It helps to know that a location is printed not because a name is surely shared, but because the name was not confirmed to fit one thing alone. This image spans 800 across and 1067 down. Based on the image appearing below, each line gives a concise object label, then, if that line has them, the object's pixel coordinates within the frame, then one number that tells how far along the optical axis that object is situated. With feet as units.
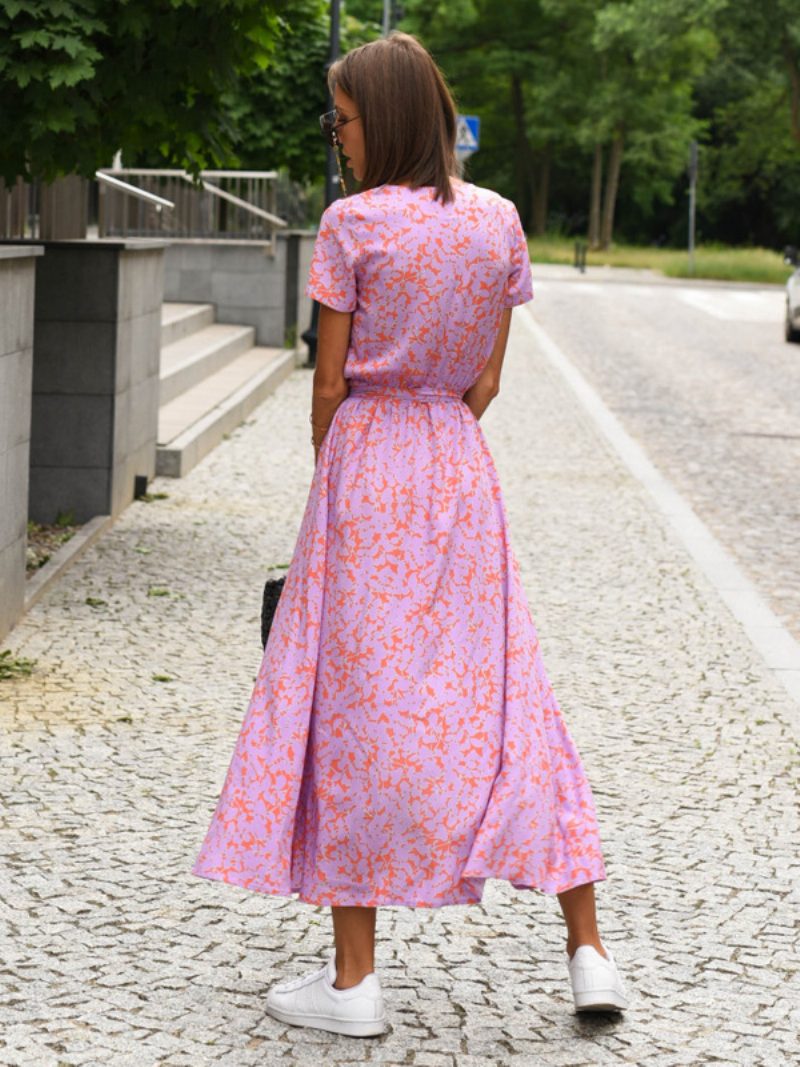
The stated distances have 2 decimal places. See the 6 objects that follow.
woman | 11.28
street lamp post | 60.29
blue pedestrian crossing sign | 88.44
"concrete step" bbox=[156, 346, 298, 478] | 37.35
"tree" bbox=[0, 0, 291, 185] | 23.95
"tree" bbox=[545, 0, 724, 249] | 226.58
